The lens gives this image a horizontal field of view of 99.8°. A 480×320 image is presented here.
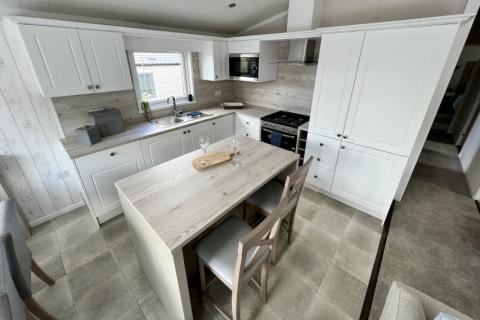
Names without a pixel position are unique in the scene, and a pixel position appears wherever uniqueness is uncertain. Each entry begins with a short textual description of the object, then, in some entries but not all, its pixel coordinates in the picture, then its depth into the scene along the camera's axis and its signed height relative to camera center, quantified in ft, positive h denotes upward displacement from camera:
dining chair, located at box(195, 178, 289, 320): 3.51 -3.56
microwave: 10.18 +0.29
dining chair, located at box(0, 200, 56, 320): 3.50 -3.30
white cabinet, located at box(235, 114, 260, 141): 10.87 -2.77
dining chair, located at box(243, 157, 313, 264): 4.91 -3.48
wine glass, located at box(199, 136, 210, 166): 6.04 -1.99
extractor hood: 8.84 +0.87
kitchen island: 3.66 -2.55
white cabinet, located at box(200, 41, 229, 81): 10.46 +0.52
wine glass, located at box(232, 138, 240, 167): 5.87 -2.26
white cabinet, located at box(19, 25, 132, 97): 5.81 +0.33
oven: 9.62 -2.91
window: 9.20 -0.23
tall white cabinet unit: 5.68 -1.00
